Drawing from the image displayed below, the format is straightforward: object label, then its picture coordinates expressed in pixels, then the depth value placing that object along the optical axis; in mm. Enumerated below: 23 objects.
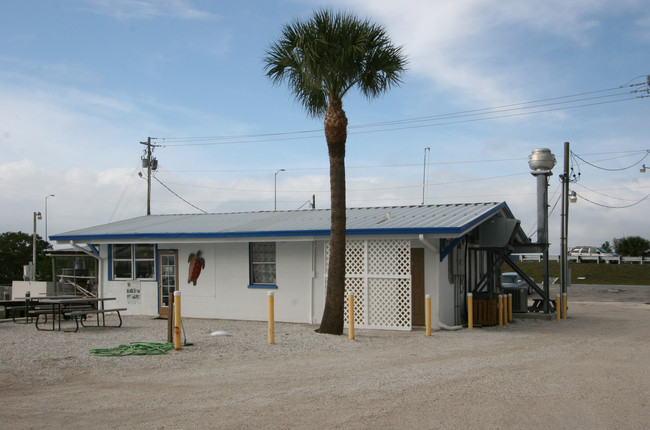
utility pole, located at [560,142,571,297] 26484
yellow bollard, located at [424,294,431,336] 14080
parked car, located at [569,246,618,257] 51459
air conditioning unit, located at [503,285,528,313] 20062
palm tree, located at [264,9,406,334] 13516
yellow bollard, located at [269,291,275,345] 12805
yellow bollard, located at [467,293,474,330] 16000
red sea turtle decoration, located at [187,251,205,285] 18922
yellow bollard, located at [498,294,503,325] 16906
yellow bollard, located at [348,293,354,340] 13438
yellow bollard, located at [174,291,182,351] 11547
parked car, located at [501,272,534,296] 28347
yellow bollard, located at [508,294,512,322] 17922
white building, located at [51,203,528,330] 15766
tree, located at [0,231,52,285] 58500
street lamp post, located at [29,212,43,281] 35425
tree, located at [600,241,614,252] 69550
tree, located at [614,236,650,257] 59844
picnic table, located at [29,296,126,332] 14930
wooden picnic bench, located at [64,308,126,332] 14664
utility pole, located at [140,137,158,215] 40875
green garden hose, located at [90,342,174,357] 11031
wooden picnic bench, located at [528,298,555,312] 20578
